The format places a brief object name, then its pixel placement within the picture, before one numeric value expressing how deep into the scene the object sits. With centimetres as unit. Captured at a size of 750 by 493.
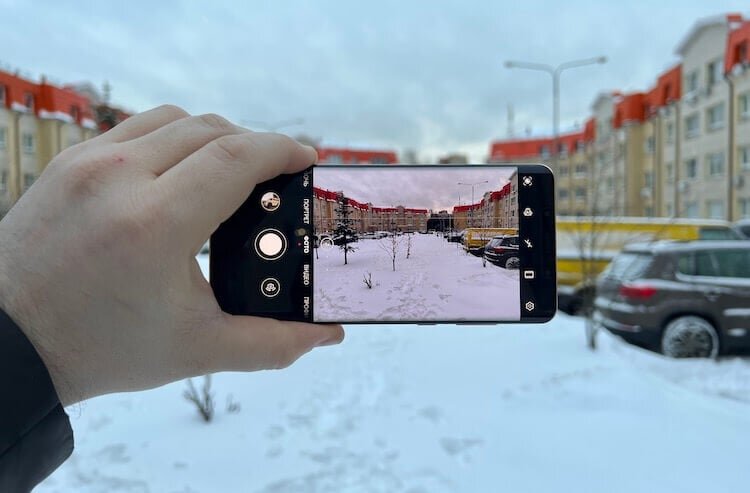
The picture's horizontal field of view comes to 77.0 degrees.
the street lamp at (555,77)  1705
